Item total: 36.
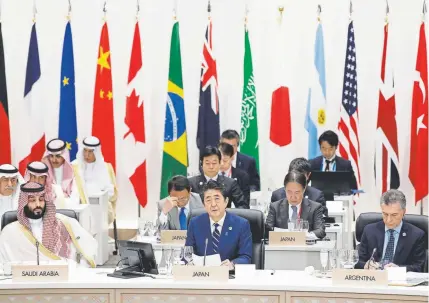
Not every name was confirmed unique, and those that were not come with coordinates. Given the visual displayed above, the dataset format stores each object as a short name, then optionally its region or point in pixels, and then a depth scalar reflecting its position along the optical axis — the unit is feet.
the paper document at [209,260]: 40.19
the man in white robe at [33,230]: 46.14
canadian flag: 74.18
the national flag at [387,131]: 72.74
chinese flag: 73.46
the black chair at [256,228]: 44.55
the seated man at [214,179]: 57.06
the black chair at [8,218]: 46.81
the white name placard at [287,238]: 48.16
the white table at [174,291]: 37.81
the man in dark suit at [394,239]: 42.57
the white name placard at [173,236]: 48.37
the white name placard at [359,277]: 37.55
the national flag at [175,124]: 73.46
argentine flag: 73.87
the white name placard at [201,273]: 38.60
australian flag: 73.67
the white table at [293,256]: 48.26
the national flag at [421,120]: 71.36
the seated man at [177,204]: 51.34
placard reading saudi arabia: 38.91
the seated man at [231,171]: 62.85
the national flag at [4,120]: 72.02
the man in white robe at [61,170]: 66.64
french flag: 73.77
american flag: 72.33
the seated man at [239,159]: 67.82
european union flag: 73.31
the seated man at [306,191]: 54.90
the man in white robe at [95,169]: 70.49
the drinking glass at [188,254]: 39.88
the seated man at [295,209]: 50.96
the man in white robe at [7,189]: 58.95
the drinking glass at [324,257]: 39.58
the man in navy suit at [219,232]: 43.19
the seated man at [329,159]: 67.82
